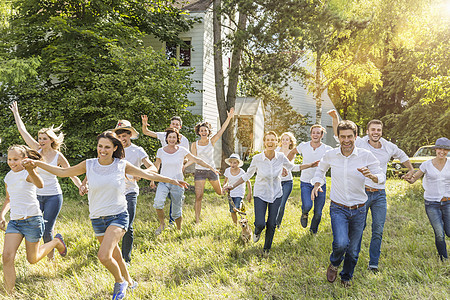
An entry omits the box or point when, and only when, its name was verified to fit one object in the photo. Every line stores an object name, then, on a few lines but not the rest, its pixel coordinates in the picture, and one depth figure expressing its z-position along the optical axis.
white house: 19.34
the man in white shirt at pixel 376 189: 5.55
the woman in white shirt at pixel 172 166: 7.25
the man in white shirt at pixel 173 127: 8.09
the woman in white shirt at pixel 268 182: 6.16
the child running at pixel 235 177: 7.95
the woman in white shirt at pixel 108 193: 4.45
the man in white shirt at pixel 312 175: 7.68
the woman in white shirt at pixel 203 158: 8.37
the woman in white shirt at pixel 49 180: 5.72
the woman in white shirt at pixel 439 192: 5.85
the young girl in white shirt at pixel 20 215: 4.73
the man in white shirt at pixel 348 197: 4.91
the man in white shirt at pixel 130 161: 5.73
